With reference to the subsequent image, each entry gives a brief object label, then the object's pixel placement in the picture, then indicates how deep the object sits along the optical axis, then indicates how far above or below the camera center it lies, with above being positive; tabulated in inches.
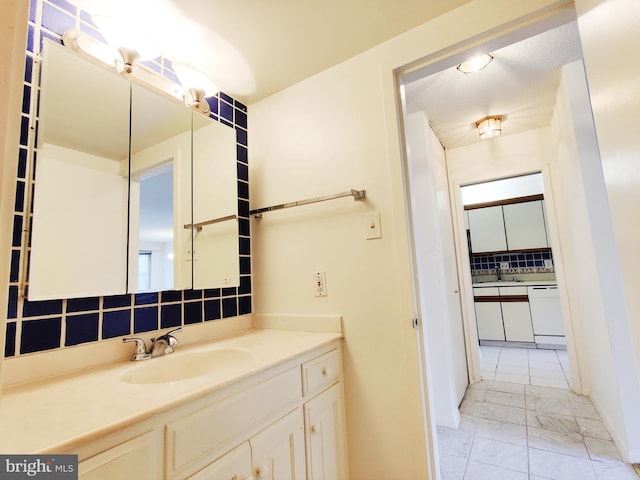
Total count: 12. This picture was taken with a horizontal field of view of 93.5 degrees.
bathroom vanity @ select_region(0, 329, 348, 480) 25.3 -13.6
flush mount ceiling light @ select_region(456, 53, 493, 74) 68.7 +46.7
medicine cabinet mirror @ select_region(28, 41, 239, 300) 40.7 +15.2
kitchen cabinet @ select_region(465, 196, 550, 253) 161.5 +21.1
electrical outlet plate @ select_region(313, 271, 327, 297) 59.1 -1.9
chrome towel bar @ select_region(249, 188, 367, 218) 54.8 +14.3
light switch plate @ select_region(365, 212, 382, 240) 54.0 +8.1
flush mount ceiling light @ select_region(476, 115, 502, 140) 95.7 +44.8
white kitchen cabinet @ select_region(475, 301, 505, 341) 158.1 -29.6
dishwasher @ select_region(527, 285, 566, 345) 145.0 -25.8
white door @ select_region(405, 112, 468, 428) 80.6 -3.1
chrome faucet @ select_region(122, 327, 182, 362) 45.1 -9.8
